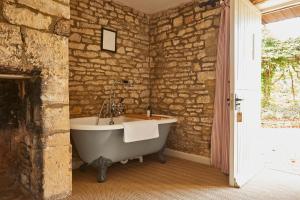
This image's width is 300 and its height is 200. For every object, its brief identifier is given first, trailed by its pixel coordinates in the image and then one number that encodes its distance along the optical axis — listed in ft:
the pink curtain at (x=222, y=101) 9.84
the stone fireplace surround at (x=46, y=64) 5.94
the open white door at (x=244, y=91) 8.14
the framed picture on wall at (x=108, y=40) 11.36
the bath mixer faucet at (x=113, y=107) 11.29
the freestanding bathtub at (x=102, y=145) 8.40
